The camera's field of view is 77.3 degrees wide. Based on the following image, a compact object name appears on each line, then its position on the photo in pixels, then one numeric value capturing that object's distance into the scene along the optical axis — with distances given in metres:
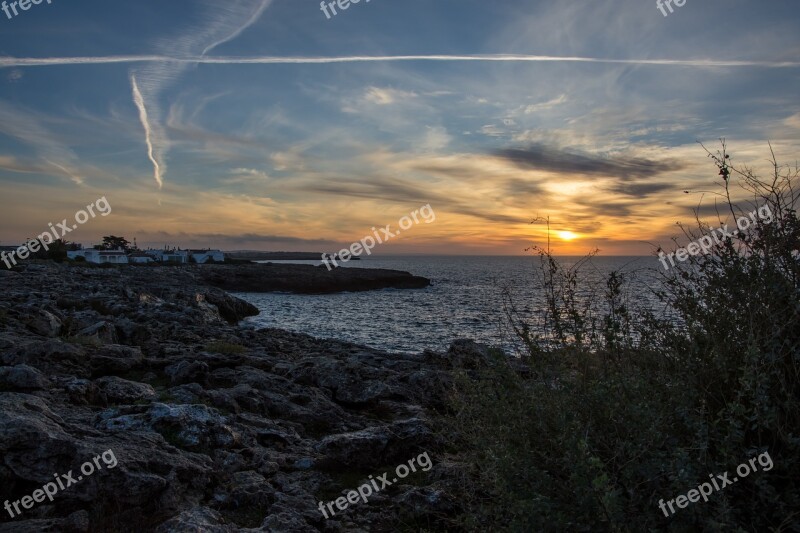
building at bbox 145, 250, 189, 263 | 126.44
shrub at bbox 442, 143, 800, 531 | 3.59
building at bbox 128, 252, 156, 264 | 109.32
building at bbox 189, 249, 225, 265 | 134.38
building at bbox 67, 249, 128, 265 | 100.03
